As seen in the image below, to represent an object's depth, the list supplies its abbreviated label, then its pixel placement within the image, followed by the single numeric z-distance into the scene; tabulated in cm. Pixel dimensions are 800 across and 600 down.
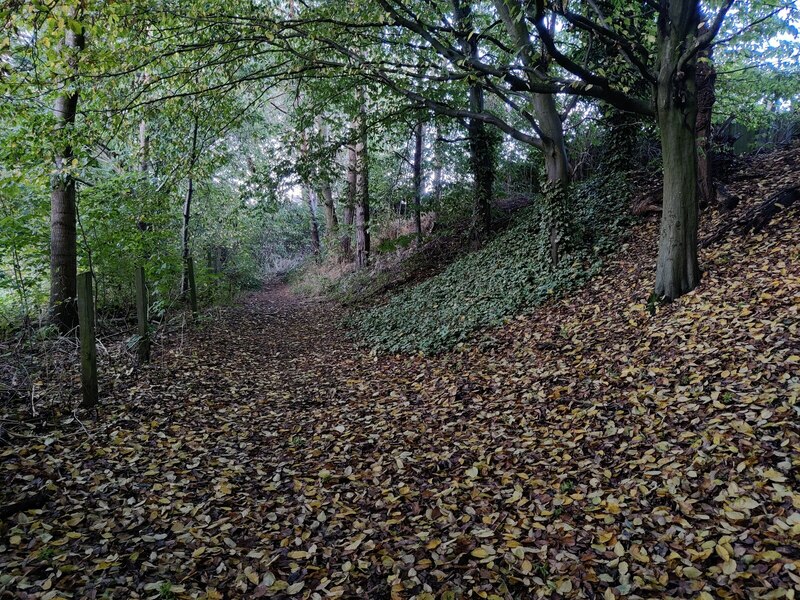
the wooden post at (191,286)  1070
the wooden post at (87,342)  502
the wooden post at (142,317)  668
